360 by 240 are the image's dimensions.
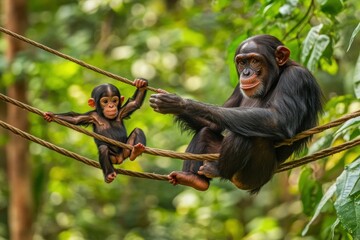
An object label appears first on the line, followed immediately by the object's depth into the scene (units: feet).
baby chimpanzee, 23.82
